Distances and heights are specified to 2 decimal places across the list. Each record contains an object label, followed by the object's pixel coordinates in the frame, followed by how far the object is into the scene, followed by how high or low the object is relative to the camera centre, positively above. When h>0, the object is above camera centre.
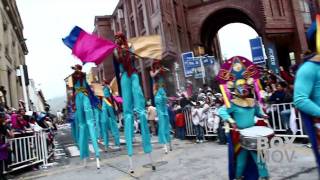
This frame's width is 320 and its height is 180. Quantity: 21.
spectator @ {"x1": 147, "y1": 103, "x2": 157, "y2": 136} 12.94 +0.48
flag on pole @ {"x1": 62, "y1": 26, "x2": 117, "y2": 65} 5.15 +1.57
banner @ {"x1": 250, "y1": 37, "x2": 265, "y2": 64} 13.31 +3.00
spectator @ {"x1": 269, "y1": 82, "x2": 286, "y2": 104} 7.45 +0.48
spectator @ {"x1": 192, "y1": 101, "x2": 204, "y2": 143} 8.75 +0.01
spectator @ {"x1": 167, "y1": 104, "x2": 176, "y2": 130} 11.20 +0.34
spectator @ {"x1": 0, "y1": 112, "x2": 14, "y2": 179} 5.89 -0.03
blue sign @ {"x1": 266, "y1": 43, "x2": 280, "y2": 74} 17.61 +3.99
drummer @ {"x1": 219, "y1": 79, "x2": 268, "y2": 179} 3.55 +0.02
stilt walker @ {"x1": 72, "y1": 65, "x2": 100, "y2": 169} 6.20 +0.54
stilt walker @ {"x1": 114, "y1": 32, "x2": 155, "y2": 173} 5.24 +0.62
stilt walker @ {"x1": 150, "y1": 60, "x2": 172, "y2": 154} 7.03 +0.46
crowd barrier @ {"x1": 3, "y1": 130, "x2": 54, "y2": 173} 6.79 -0.25
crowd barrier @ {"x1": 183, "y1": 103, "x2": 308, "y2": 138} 6.87 -0.16
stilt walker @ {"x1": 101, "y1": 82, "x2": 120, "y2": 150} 9.19 +0.54
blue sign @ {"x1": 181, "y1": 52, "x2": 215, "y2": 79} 14.07 +2.83
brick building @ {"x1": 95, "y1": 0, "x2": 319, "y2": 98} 22.65 +8.39
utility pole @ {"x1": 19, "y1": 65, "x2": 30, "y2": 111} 11.71 +2.60
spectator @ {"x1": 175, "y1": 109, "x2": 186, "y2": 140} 9.63 -0.01
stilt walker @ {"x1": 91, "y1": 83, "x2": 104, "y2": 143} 8.83 +0.76
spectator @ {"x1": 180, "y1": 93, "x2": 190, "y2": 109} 10.00 +0.76
